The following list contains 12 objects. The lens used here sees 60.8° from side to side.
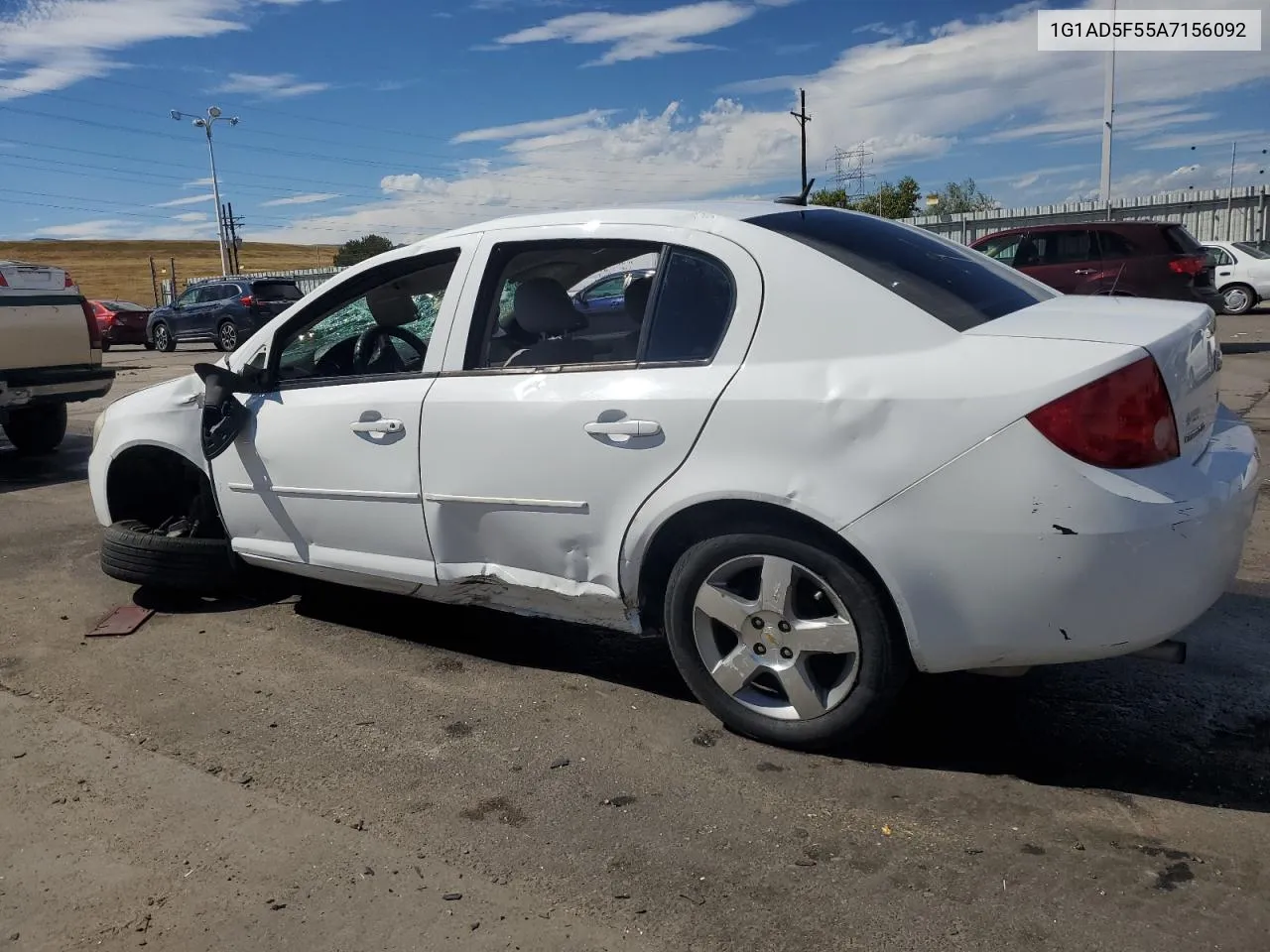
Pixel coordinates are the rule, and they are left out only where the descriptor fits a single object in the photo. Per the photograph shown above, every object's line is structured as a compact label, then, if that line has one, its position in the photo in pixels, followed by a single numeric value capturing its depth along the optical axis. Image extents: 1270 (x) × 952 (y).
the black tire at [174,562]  4.70
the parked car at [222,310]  25.61
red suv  13.52
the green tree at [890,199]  55.03
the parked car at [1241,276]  20.36
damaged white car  2.77
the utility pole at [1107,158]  30.08
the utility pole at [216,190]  43.53
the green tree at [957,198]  60.19
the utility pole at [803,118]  58.12
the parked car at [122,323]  28.53
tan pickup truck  8.79
